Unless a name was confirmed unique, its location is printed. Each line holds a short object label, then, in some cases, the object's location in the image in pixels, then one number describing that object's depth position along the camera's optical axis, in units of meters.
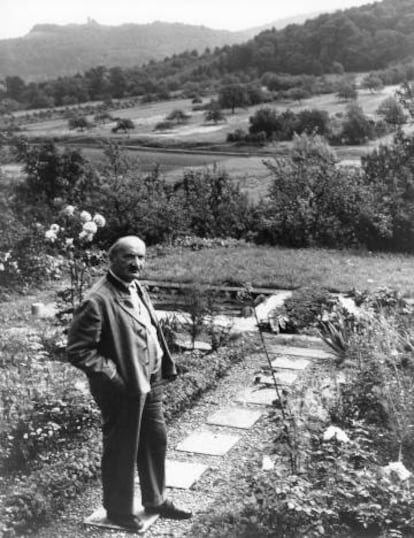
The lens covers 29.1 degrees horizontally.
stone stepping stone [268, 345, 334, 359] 8.95
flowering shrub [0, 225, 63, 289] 12.85
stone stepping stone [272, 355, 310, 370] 8.54
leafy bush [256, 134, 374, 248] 16.19
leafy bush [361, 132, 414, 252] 15.90
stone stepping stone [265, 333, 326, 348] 9.44
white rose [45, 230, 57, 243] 9.41
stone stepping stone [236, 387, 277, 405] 7.58
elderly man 4.71
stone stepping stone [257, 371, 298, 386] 7.98
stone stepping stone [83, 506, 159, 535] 5.06
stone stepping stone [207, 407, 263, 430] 7.02
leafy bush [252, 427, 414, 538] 4.84
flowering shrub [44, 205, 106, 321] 9.05
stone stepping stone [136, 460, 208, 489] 5.84
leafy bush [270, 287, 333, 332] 9.94
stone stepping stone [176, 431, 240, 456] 6.46
